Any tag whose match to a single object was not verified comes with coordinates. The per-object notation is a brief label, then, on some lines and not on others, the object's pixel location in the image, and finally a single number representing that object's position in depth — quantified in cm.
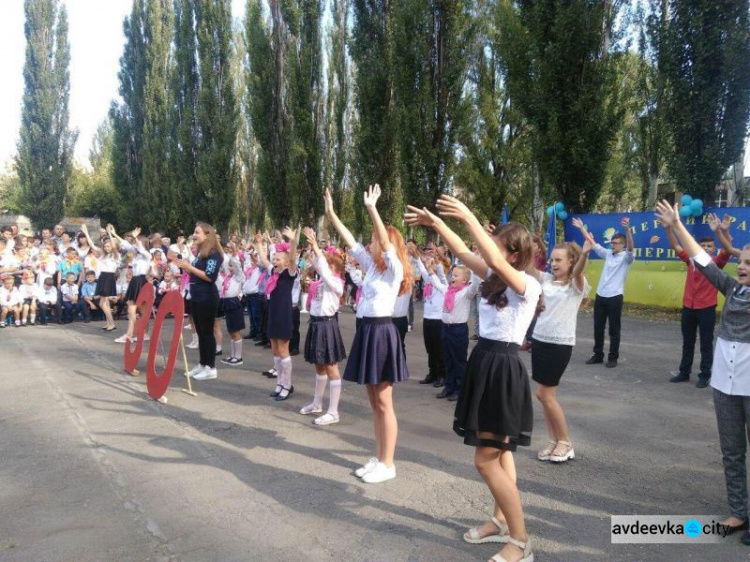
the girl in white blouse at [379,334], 427
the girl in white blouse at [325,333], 563
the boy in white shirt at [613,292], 796
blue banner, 1032
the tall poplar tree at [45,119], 2794
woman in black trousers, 727
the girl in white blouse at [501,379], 299
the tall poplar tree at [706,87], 1155
